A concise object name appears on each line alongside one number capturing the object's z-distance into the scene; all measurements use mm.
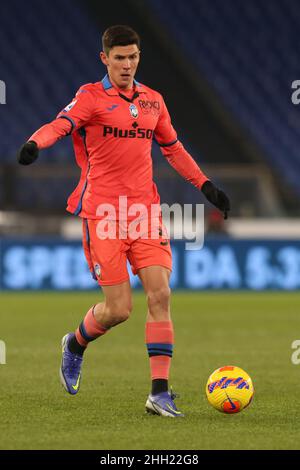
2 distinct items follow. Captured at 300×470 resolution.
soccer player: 11820
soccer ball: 11539
